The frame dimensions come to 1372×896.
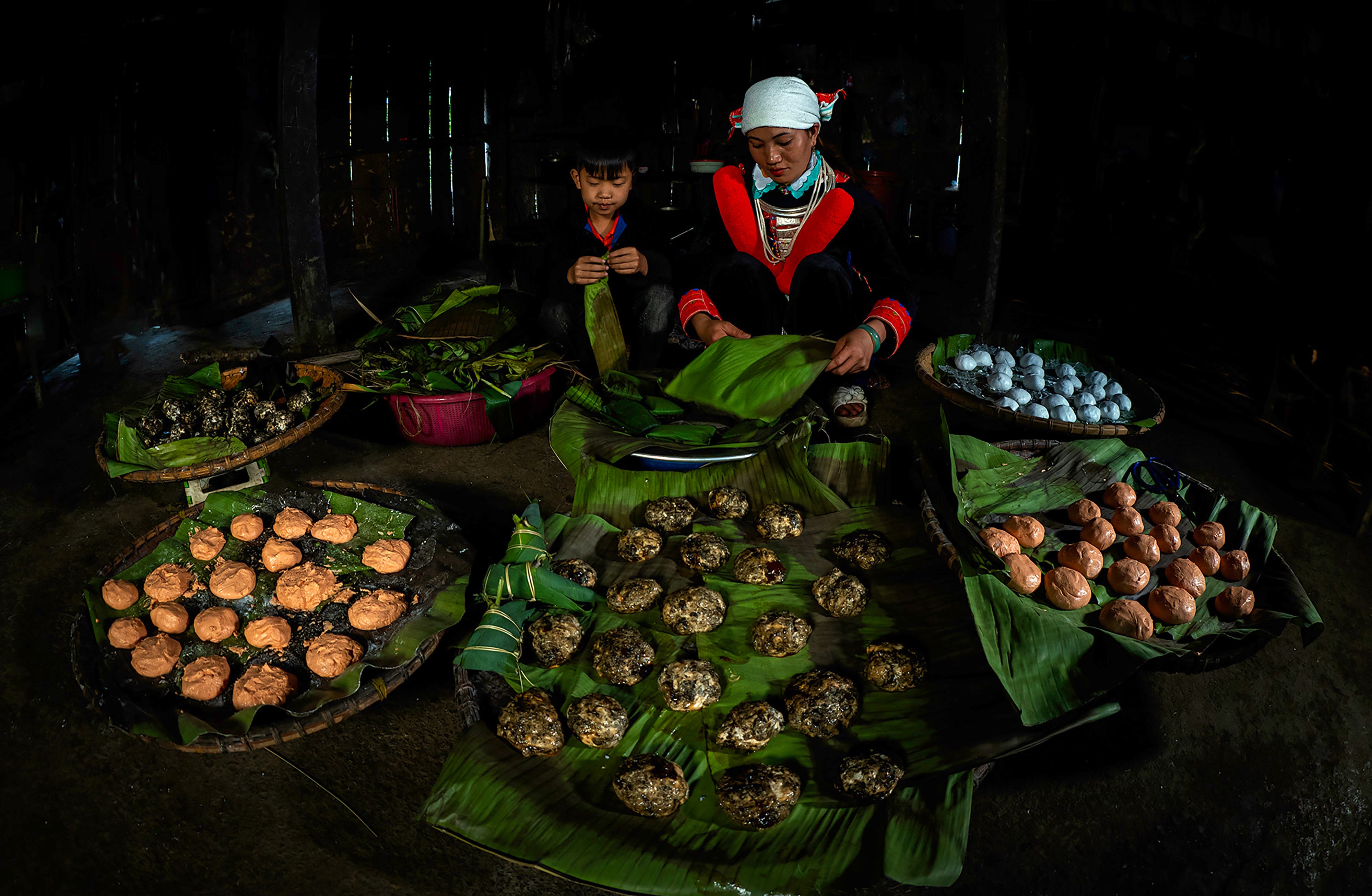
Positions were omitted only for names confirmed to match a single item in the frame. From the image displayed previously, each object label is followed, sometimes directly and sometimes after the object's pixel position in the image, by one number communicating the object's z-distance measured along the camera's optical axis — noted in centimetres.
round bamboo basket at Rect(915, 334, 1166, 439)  322
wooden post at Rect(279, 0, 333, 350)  446
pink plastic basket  387
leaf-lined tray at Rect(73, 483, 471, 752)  201
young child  418
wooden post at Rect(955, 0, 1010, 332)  485
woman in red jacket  366
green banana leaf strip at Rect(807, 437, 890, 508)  290
